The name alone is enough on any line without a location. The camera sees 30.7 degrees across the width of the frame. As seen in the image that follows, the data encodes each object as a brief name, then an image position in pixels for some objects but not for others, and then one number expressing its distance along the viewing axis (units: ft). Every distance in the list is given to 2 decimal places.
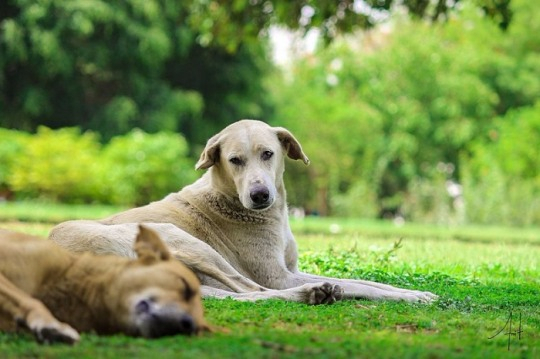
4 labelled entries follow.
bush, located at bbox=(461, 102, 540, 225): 72.13
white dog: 21.85
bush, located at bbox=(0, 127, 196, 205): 77.51
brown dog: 14.08
